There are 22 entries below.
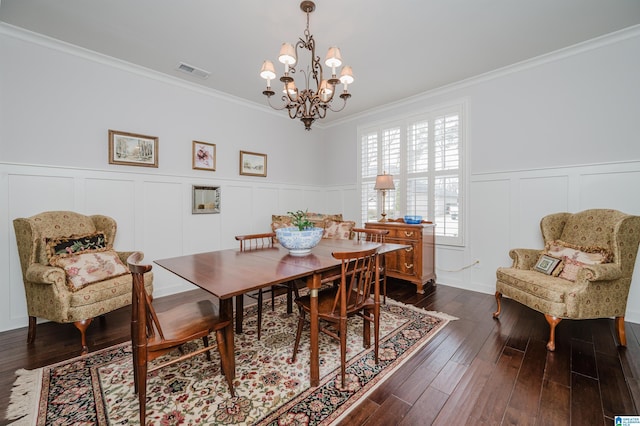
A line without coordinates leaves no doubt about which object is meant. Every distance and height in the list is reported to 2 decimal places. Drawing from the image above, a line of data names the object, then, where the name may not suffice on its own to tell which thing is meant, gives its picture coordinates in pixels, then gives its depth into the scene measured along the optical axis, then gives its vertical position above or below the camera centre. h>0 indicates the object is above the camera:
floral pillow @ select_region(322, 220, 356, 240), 3.81 -0.34
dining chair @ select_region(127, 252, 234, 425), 1.37 -0.72
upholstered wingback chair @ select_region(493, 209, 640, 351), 2.18 -0.59
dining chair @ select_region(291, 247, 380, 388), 1.73 -0.72
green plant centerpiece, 2.33 -0.14
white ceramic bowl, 2.19 -0.27
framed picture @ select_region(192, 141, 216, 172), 3.82 +0.74
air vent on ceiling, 3.29 +1.73
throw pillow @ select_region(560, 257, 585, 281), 2.41 -0.58
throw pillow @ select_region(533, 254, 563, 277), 2.53 -0.58
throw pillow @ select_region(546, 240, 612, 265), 2.35 -0.44
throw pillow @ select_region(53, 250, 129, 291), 2.30 -0.55
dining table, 1.47 -0.42
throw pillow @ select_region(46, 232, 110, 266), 2.43 -0.37
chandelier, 2.08 +1.05
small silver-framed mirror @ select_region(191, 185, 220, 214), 3.83 +0.11
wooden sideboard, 3.63 -0.68
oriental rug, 1.52 -1.19
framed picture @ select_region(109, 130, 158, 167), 3.16 +0.71
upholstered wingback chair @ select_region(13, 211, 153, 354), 2.18 -0.57
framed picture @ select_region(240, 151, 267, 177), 4.33 +0.72
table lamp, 4.09 +0.37
